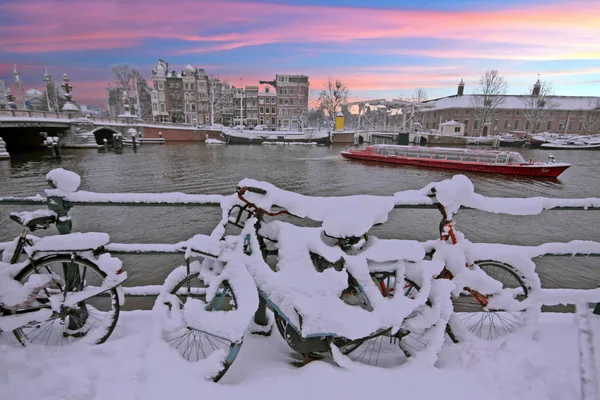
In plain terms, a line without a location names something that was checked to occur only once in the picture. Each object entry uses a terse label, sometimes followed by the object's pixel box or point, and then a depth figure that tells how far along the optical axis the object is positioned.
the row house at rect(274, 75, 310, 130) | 66.69
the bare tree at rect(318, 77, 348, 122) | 68.00
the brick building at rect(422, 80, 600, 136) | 64.25
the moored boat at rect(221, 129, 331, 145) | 50.03
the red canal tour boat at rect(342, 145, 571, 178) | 21.70
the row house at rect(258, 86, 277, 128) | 66.69
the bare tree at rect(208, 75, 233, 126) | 64.54
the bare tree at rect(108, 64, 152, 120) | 64.69
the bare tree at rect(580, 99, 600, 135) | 63.70
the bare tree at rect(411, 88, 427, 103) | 89.60
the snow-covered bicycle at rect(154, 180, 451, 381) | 2.21
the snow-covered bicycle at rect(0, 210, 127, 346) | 2.38
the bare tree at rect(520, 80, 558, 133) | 63.69
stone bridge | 29.45
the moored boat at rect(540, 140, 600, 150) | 45.00
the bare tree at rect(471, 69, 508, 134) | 62.69
